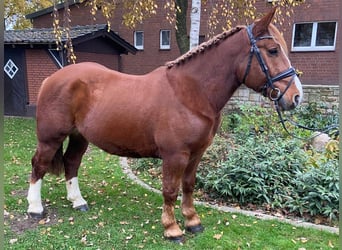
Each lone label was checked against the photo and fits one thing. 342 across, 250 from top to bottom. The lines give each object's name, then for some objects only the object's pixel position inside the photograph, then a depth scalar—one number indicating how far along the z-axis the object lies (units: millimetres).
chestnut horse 2504
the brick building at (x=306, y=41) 11166
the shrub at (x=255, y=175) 3920
